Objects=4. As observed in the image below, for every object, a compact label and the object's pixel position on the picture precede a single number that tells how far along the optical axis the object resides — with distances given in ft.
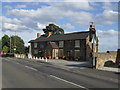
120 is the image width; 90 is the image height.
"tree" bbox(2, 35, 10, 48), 243.06
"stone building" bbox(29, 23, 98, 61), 111.44
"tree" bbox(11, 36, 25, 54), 205.95
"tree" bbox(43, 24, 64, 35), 219.74
